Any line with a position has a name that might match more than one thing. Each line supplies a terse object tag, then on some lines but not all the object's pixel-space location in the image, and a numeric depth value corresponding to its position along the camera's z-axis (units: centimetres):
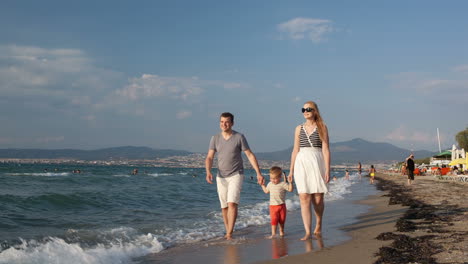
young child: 655
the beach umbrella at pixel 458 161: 3233
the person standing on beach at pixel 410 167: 2138
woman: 598
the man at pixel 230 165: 638
